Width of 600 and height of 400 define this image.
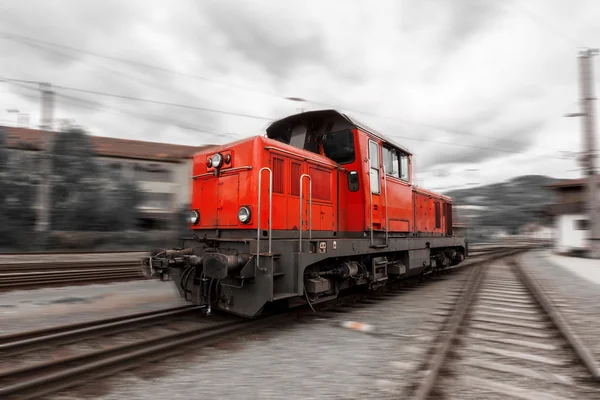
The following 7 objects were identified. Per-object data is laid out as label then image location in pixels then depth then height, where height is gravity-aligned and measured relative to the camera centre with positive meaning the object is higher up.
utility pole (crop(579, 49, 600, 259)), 18.59 +4.30
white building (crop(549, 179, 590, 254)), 25.87 +0.72
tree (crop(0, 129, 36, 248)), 20.25 +1.62
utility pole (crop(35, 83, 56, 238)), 22.56 +2.01
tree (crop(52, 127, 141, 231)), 24.55 +2.47
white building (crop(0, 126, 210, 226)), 37.81 +6.74
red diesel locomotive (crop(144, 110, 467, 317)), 5.15 +0.15
